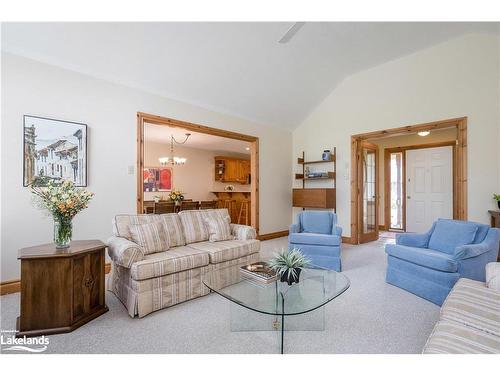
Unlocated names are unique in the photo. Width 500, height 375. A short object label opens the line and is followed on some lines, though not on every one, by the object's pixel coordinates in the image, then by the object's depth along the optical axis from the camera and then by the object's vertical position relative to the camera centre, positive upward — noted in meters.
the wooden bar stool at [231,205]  7.41 -0.42
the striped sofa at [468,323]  1.24 -0.73
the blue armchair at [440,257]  2.51 -0.69
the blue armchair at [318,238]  3.59 -0.67
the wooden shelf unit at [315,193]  5.39 -0.06
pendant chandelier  6.74 +0.83
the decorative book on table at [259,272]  2.20 -0.71
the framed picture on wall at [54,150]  2.92 +0.47
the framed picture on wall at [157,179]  7.11 +0.31
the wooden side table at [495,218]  3.55 -0.39
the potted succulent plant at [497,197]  3.59 -0.10
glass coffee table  1.80 -0.79
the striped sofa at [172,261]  2.33 -0.71
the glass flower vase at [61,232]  2.24 -0.36
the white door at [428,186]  6.00 +0.09
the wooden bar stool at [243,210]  7.23 -0.56
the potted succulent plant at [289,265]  2.09 -0.60
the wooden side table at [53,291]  2.02 -0.80
